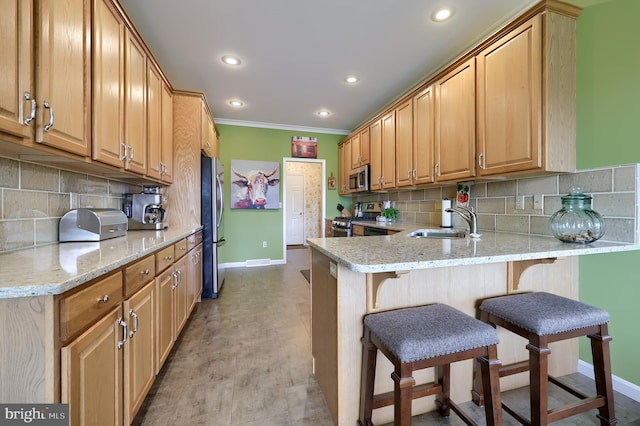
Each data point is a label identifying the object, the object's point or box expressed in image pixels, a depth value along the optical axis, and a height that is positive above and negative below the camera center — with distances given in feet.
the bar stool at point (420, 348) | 3.00 -1.68
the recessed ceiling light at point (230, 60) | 8.43 +5.15
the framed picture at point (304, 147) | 15.90 +4.16
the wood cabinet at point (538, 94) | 5.26 +2.53
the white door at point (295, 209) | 23.84 +0.36
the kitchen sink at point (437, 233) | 7.43 -0.62
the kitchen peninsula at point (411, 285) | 3.74 -1.28
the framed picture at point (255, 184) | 14.92 +1.70
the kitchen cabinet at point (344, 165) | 15.17 +2.95
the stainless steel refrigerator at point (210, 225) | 9.90 -0.46
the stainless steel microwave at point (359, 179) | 12.70 +1.76
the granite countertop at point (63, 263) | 2.40 -0.64
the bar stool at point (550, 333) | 3.57 -1.78
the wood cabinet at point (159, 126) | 7.09 +2.68
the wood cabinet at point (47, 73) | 3.04 +1.93
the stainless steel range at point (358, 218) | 12.45 -0.31
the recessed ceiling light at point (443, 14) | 6.31 +5.03
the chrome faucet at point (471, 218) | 6.02 -0.14
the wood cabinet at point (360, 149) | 12.97 +3.41
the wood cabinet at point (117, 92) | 4.65 +2.57
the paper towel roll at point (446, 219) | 8.93 -0.24
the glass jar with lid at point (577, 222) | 4.63 -0.18
